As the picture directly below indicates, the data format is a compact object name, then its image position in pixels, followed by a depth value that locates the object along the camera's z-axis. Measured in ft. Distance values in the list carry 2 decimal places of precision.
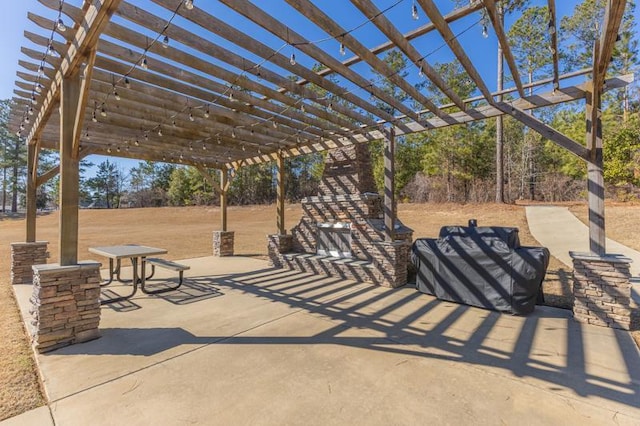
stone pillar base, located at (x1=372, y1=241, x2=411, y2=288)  19.67
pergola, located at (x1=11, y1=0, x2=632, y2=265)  9.68
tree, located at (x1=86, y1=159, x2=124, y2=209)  138.92
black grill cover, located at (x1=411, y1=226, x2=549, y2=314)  14.32
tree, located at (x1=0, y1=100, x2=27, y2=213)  101.91
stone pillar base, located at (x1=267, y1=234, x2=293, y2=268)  26.96
